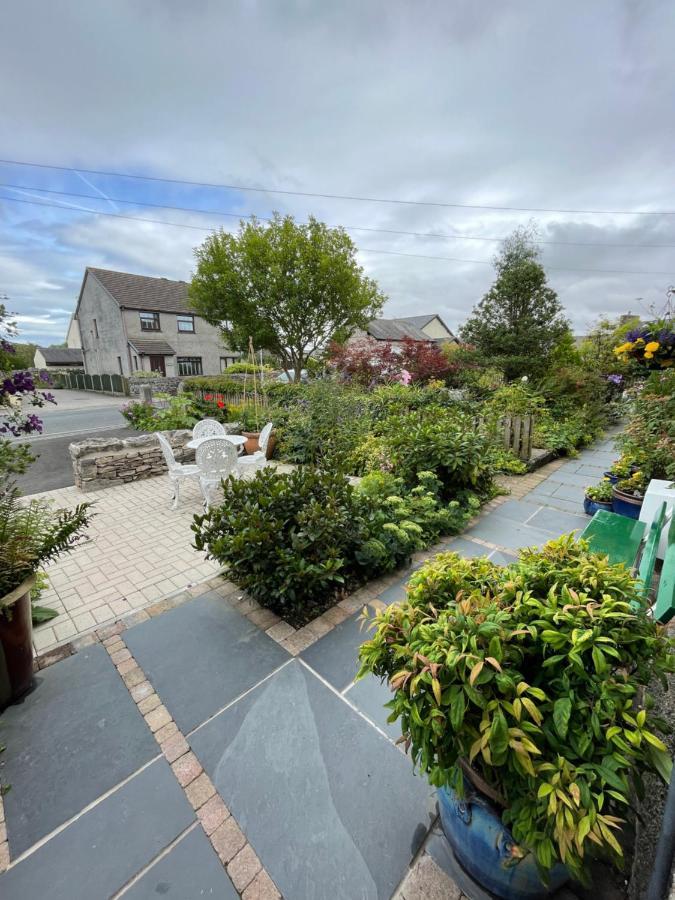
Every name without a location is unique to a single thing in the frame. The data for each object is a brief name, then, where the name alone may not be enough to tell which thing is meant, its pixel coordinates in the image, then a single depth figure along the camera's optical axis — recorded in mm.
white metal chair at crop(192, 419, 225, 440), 5543
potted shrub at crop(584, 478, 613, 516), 4012
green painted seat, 2211
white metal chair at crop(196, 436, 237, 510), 4406
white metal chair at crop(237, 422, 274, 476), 5304
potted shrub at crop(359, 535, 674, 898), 839
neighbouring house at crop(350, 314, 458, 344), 29469
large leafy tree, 12109
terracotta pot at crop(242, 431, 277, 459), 7055
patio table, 4359
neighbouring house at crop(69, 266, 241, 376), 22719
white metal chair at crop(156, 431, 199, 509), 4605
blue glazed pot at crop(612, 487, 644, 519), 3635
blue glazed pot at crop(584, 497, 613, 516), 3991
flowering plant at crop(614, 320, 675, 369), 2215
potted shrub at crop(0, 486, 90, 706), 1774
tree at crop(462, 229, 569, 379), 10000
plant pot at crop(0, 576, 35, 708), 1780
